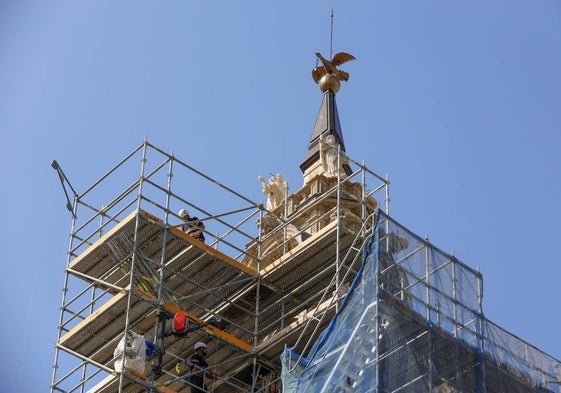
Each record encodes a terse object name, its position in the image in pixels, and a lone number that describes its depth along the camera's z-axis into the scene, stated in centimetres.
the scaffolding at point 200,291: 5378
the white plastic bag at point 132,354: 5203
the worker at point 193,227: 5578
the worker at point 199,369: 5328
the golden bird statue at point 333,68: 6894
